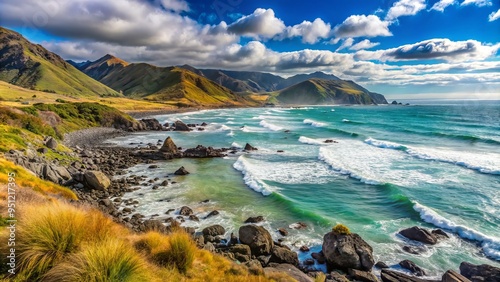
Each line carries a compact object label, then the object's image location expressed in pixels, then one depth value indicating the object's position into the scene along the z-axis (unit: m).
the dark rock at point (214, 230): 17.47
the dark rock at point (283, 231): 18.17
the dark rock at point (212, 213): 20.80
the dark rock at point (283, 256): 14.56
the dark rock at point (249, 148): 47.12
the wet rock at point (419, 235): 17.14
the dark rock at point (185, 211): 20.91
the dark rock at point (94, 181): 24.69
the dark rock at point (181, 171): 32.19
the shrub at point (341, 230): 15.22
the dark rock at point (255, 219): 19.94
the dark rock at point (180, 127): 75.06
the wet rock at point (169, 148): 42.16
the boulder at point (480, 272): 13.16
